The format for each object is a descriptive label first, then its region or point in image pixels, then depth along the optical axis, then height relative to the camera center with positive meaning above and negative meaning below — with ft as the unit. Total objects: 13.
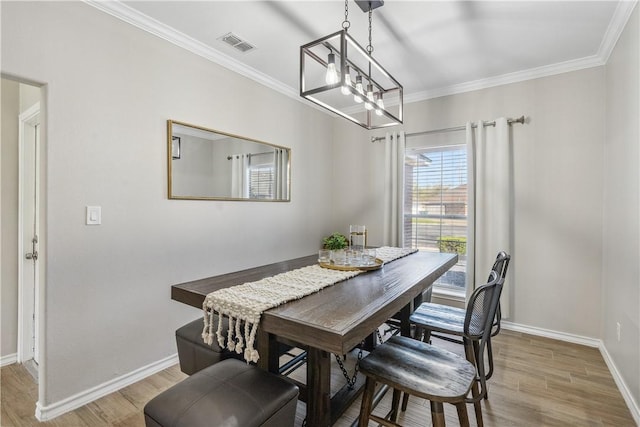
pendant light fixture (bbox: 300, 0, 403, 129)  5.55 +3.01
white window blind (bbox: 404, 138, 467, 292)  11.66 +0.40
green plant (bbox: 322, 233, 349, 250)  12.15 -1.18
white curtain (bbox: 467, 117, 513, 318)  10.24 +0.45
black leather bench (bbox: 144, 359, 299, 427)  3.62 -2.34
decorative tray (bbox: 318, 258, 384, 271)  6.53 -1.16
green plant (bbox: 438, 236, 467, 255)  11.58 -1.21
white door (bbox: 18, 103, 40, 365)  8.04 -0.72
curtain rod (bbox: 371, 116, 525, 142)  10.28 +3.09
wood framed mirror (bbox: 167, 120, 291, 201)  8.31 +1.42
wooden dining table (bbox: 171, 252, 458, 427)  3.73 -1.34
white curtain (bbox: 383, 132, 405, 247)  12.32 +0.94
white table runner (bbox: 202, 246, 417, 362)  4.21 -1.27
